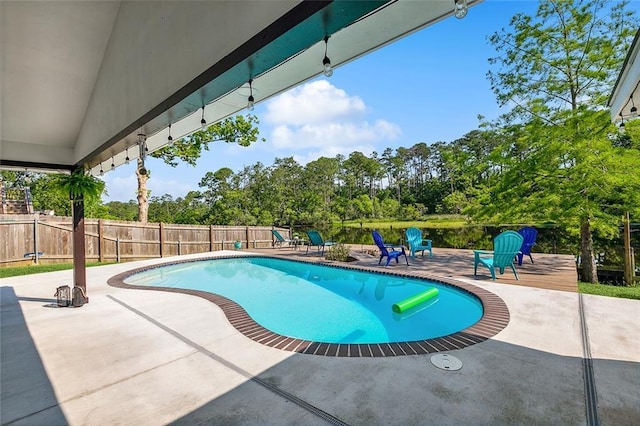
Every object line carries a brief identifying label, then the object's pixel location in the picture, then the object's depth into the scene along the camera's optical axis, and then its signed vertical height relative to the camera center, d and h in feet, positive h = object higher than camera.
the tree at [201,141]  45.50 +12.89
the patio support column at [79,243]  15.47 -0.98
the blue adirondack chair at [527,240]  24.09 -2.55
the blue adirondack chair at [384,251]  24.93 -3.24
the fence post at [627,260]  25.02 -4.76
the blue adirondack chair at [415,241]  28.73 -2.78
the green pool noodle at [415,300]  14.56 -4.60
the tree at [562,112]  22.04 +8.49
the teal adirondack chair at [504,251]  18.97 -2.66
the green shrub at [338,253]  29.68 -3.80
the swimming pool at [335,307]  10.50 -5.30
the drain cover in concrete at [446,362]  8.36 -4.39
